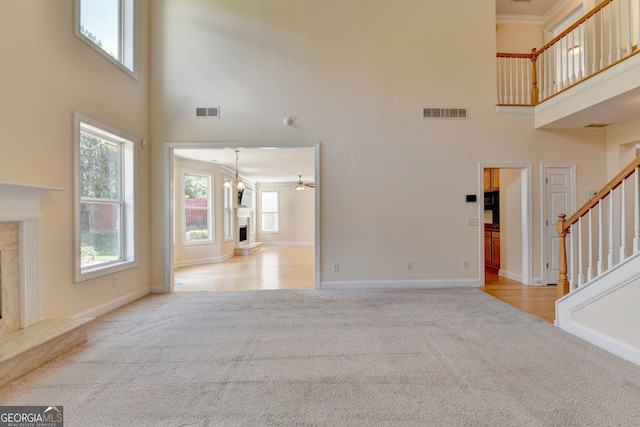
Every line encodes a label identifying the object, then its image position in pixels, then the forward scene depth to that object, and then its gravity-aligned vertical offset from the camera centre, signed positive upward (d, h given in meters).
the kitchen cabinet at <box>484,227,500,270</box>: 5.70 -0.72
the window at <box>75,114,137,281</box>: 3.25 +0.21
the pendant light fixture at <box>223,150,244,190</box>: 7.15 +0.79
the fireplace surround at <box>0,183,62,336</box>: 2.36 -0.34
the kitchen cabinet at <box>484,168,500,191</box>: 5.73 +0.69
